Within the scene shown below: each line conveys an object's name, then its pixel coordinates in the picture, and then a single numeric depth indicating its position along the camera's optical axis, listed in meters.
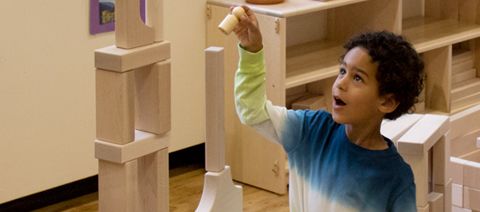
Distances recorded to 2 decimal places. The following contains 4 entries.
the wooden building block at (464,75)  4.75
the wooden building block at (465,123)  3.52
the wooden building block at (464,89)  4.62
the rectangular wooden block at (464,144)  3.53
